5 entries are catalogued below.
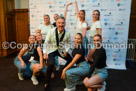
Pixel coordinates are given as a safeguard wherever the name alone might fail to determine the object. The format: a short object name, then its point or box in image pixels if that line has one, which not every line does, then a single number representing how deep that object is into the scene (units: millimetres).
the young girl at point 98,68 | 1568
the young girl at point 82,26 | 2246
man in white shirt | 1934
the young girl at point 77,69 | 1755
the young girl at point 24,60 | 2085
